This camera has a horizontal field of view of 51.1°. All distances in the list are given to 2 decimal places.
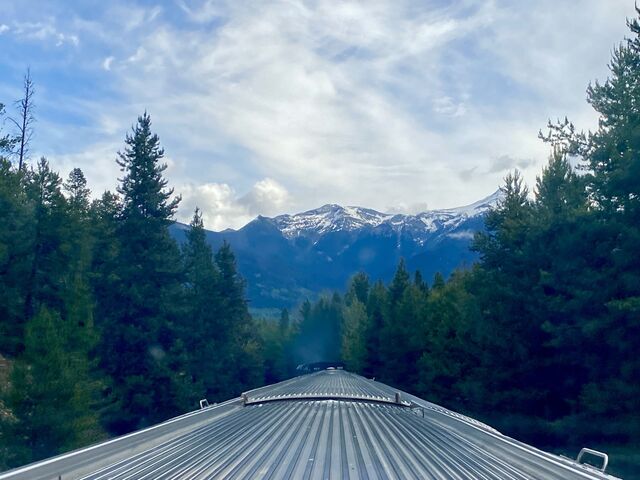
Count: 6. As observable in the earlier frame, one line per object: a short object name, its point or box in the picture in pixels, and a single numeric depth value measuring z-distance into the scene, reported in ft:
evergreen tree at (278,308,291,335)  366.76
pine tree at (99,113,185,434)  108.47
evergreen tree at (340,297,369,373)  215.51
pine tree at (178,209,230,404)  153.38
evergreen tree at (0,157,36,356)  89.76
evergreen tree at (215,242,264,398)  172.96
